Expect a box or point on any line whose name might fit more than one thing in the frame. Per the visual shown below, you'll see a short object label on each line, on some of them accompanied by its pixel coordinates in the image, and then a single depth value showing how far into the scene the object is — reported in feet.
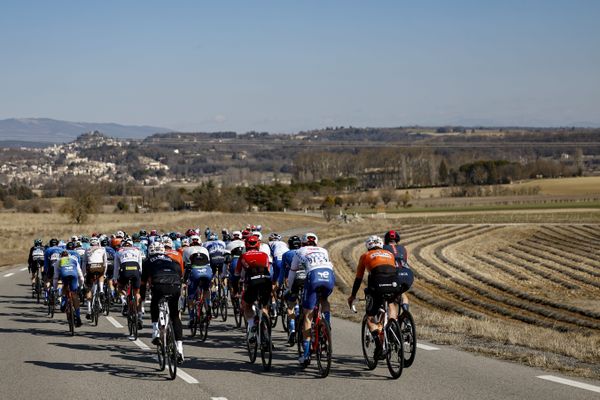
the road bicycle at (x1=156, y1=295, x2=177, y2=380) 39.78
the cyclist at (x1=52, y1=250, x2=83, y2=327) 59.26
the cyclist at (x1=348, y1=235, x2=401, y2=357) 39.96
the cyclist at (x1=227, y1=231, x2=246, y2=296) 55.11
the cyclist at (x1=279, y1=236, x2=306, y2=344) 47.83
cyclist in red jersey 43.52
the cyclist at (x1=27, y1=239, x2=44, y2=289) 82.48
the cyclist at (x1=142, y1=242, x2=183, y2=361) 40.81
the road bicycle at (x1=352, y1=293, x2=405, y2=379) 38.29
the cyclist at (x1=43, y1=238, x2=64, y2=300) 69.77
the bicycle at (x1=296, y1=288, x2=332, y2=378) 39.29
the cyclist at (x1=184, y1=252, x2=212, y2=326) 53.93
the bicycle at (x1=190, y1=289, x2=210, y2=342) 54.19
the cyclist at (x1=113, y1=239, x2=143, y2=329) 57.26
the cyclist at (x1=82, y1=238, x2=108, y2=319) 64.64
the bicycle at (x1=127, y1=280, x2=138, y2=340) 54.44
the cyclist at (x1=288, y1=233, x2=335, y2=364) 40.96
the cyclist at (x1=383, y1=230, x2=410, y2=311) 48.70
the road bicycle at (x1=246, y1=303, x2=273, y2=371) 42.11
